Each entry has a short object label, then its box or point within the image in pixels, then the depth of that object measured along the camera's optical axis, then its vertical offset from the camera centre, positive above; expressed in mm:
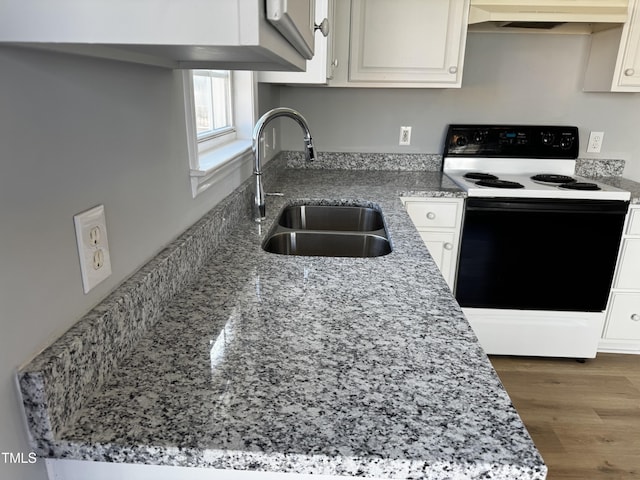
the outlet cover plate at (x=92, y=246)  670 -225
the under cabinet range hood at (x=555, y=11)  2189 +427
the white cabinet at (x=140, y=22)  463 +70
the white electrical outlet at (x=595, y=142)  2754 -218
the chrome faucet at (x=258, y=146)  1551 -164
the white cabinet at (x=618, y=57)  2301 +241
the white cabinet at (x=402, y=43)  2320 +282
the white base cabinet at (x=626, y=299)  2316 -986
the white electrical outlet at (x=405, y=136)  2842 -216
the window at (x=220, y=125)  1179 -110
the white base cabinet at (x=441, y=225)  2307 -609
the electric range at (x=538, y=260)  2234 -757
